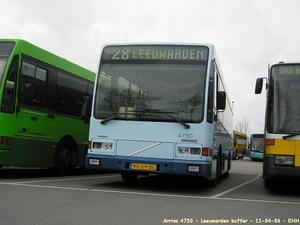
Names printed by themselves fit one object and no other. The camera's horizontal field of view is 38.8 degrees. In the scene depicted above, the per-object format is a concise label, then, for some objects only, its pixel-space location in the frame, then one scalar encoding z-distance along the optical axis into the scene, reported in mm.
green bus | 10523
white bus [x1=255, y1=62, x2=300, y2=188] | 9539
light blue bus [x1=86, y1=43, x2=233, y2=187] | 9328
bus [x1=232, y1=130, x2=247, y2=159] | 49488
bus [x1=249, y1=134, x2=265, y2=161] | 48094
